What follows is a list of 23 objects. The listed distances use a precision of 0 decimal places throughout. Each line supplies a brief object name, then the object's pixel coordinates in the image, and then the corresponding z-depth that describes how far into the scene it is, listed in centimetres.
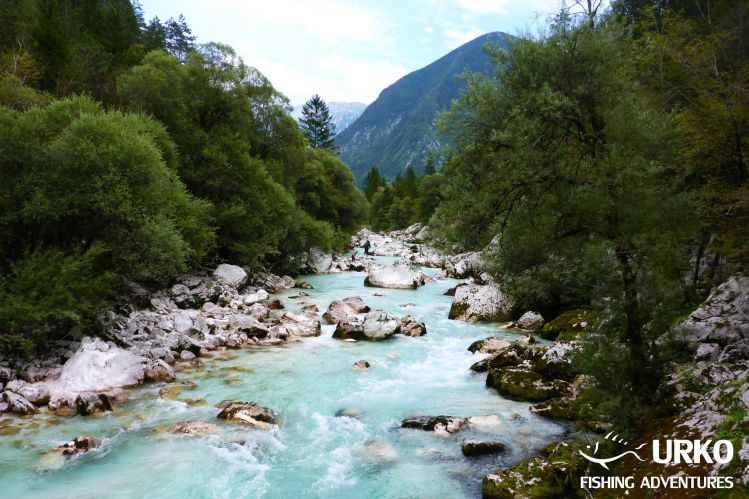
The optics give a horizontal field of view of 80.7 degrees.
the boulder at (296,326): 1819
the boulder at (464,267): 3316
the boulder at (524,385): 1147
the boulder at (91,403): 1042
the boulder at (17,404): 1029
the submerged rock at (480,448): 888
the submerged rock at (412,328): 1852
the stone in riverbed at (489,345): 1577
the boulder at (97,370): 1139
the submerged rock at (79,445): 871
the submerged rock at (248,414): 1037
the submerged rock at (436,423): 1002
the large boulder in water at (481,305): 2089
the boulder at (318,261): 3825
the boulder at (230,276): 2588
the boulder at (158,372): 1277
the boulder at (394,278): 3012
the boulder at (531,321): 1875
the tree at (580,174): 863
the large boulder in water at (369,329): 1797
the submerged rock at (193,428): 976
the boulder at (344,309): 2045
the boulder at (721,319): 956
